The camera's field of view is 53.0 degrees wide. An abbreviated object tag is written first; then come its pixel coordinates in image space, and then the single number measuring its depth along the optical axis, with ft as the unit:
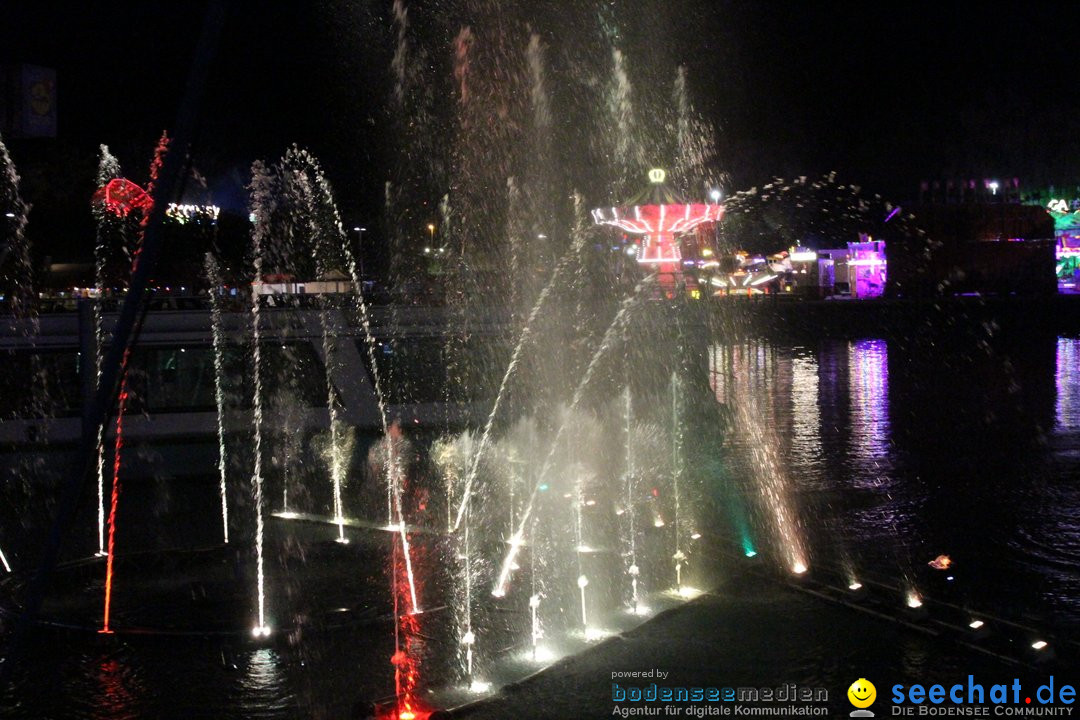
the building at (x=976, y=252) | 181.47
